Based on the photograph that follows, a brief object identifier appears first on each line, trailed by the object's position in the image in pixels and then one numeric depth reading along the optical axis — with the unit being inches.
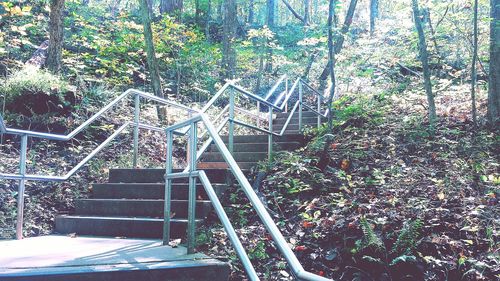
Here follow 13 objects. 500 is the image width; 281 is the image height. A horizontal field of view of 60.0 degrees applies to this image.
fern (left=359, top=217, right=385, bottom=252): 168.4
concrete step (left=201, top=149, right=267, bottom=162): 267.3
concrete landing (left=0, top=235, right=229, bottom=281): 115.4
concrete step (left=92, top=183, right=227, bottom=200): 203.9
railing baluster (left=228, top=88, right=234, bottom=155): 237.7
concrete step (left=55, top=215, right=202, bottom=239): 175.8
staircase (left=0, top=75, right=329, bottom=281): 117.0
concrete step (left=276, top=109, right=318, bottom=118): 404.5
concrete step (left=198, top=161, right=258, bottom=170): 254.5
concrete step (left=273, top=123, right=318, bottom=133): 364.1
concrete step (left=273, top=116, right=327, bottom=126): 383.6
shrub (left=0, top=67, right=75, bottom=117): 296.2
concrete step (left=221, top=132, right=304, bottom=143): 298.4
